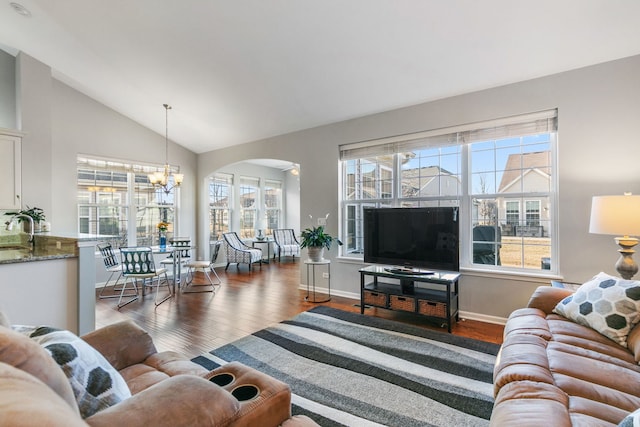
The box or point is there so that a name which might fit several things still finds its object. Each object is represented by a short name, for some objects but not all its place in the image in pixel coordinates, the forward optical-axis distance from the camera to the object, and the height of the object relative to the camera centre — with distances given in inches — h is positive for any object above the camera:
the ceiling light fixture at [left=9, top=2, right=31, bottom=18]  134.0 +95.3
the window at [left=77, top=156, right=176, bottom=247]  213.2 +12.7
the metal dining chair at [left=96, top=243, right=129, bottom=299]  184.4 -25.6
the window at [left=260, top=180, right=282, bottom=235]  348.2 +15.8
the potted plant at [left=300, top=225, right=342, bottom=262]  173.6 -14.2
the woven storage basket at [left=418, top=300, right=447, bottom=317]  129.2 -39.9
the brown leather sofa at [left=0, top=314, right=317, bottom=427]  20.4 -23.1
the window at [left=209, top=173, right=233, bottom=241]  288.3 +14.2
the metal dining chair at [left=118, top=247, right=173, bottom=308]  167.6 -25.3
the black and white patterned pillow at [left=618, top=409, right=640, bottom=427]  30.2 -21.2
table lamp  91.7 -1.9
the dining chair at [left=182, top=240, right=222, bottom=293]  196.9 -37.9
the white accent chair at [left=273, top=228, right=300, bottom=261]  321.4 -27.9
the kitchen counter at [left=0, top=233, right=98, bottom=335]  91.3 -21.2
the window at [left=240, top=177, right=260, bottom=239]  320.7 +12.8
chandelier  188.5 +26.4
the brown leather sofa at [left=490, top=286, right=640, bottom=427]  47.0 -30.9
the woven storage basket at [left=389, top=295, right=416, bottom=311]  136.5 -39.6
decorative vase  200.4 -16.3
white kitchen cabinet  156.4 +26.9
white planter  173.5 -20.5
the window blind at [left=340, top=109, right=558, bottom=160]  128.5 +39.6
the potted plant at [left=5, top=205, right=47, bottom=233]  156.0 +1.9
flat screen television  135.7 -10.1
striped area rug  76.0 -48.6
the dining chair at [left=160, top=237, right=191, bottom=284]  197.5 -22.1
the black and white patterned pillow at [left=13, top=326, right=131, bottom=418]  38.8 -20.9
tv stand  130.1 -35.8
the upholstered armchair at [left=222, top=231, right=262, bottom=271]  271.9 -31.8
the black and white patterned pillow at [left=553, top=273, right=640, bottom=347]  75.2 -24.3
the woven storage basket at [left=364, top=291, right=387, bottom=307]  143.9 -39.4
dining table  193.3 -23.3
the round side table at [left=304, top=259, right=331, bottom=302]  172.9 -37.8
